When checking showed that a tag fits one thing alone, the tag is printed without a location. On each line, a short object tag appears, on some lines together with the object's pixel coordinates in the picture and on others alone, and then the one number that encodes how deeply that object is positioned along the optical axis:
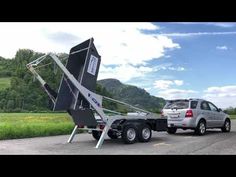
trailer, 6.54
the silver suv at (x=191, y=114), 8.23
